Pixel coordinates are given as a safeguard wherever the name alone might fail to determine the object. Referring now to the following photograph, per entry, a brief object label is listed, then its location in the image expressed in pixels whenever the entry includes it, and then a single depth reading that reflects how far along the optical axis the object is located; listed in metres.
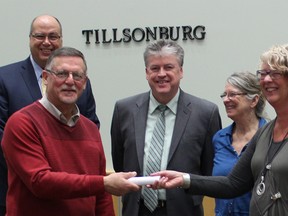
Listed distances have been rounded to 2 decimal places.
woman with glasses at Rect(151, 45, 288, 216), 2.89
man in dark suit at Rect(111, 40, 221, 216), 3.78
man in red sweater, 2.96
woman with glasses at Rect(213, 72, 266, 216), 4.00
